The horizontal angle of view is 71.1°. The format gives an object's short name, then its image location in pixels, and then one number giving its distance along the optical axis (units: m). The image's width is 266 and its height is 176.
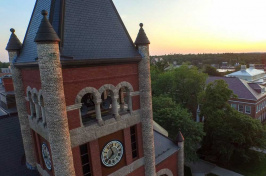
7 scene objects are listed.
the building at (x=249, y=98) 37.09
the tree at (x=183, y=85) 37.62
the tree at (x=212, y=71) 72.58
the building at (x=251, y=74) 52.25
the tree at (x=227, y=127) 23.92
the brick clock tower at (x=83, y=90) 8.13
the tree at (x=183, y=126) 22.33
